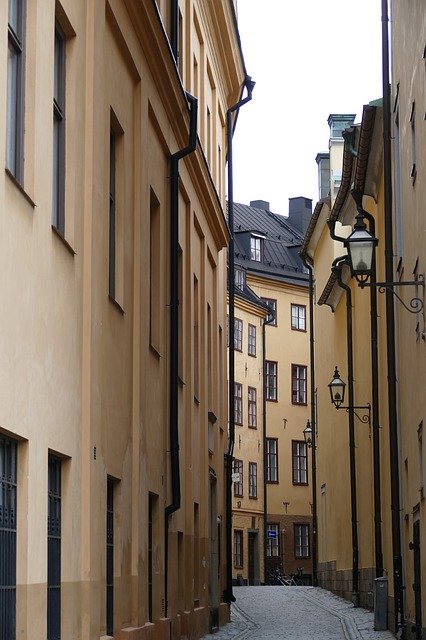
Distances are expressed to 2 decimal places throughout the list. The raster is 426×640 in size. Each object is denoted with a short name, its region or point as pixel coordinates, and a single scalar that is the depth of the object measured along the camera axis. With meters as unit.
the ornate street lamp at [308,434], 41.49
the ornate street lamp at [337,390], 27.59
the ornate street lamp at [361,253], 15.59
